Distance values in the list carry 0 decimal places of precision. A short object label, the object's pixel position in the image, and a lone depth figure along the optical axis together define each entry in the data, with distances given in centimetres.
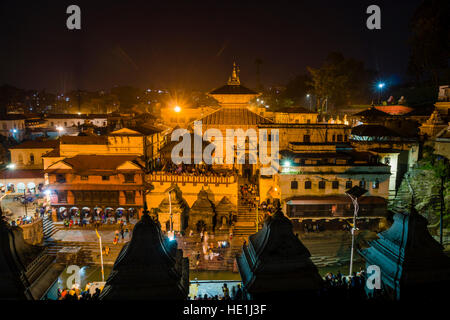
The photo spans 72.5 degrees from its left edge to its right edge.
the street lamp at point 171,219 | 2522
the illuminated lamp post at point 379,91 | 6594
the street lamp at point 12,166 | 3851
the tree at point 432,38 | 4478
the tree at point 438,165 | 3036
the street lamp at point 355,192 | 2312
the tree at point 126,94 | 11082
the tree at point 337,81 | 5966
